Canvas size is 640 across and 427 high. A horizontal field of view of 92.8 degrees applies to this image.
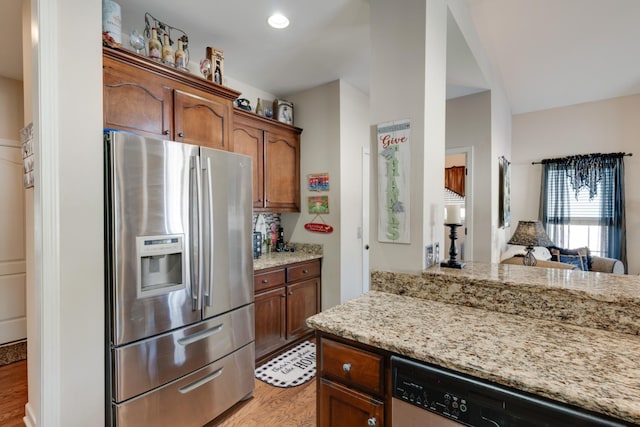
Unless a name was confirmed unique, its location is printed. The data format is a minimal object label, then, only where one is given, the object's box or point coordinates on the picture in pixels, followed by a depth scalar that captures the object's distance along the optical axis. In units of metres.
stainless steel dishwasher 0.84
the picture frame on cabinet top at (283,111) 3.42
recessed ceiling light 2.16
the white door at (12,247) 2.93
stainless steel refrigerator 1.57
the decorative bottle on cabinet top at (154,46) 2.07
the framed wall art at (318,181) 3.39
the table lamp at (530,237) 3.04
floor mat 2.50
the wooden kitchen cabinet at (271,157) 2.98
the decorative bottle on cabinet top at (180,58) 2.22
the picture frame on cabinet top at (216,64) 2.44
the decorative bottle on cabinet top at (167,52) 2.15
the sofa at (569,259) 3.40
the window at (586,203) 4.06
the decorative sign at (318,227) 3.36
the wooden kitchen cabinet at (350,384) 1.15
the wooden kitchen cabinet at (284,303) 2.70
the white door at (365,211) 3.67
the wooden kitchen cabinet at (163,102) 1.87
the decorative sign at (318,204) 3.38
